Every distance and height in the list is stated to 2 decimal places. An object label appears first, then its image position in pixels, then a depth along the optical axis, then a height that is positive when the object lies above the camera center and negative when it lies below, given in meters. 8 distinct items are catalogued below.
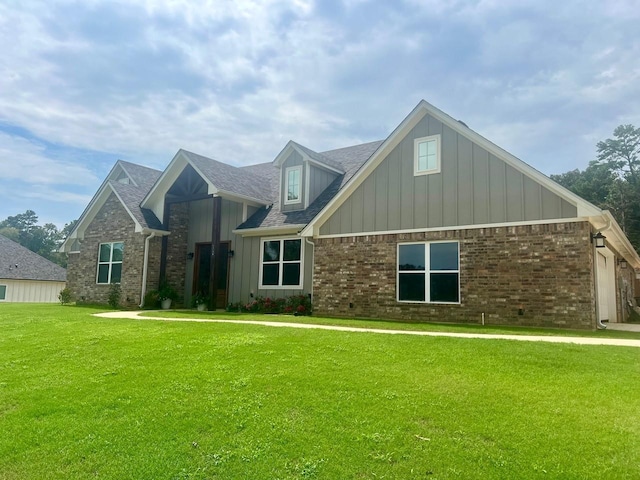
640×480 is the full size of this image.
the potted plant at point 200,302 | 17.67 -0.75
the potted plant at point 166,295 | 18.45 -0.54
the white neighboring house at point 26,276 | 35.75 +0.15
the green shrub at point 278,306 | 15.69 -0.77
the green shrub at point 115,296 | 18.92 -0.64
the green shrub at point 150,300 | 18.30 -0.75
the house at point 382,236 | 11.22 +1.55
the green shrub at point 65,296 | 21.69 -0.79
